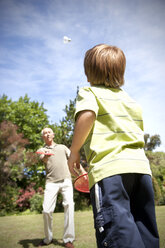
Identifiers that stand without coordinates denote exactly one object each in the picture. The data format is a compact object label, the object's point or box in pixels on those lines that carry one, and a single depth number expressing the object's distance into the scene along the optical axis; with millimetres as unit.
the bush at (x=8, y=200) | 13211
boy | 1297
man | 4363
